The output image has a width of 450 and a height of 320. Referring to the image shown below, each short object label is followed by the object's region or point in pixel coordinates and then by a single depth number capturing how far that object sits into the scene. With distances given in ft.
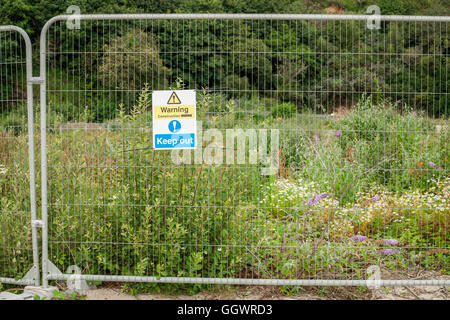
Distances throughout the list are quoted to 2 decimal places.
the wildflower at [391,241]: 12.46
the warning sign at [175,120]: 11.58
